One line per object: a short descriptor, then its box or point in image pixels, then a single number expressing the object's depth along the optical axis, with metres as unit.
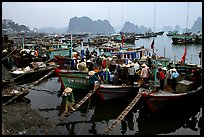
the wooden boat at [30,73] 20.72
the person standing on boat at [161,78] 13.26
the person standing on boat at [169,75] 13.98
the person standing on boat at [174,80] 13.48
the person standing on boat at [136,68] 14.62
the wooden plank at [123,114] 9.71
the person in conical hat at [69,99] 11.52
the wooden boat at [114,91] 13.86
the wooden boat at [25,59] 26.08
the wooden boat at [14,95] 14.04
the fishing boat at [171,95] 12.11
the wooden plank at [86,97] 11.50
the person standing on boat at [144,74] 13.63
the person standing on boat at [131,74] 14.17
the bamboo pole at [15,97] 13.60
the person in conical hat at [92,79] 14.18
